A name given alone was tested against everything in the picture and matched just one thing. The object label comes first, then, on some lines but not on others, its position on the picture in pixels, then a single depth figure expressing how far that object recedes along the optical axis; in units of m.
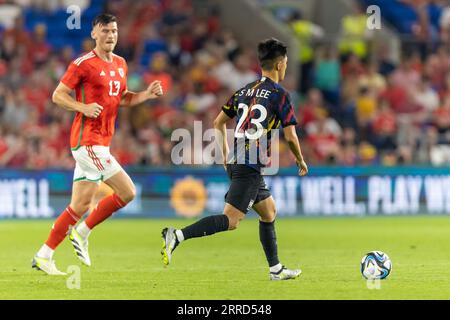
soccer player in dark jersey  10.23
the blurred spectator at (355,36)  24.78
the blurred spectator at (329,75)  24.02
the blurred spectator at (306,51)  24.50
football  10.44
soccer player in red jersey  11.00
